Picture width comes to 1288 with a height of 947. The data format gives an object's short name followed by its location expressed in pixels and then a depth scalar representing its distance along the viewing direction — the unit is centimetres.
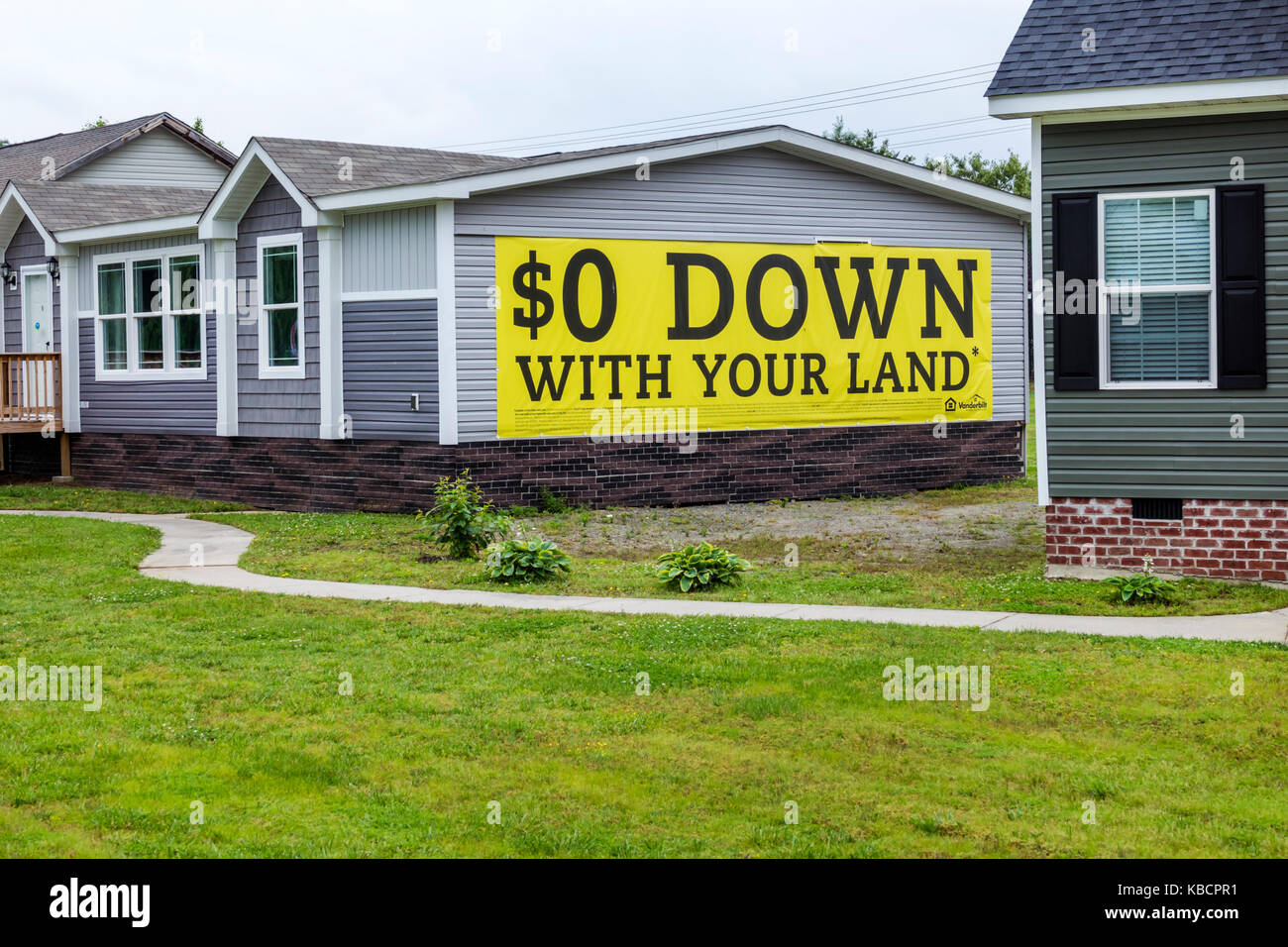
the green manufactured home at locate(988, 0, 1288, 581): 1272
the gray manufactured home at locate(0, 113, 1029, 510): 1902
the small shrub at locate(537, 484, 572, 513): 1934
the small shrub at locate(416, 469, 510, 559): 1500
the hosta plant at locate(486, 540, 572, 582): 1338
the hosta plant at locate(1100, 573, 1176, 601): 1183
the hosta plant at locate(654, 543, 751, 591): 1295
